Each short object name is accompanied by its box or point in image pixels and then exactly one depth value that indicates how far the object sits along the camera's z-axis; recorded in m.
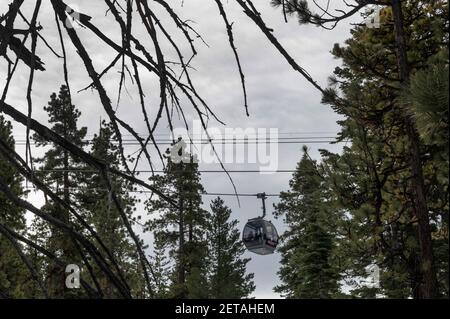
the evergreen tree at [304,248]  29.33
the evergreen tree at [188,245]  29.27
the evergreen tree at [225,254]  31.16
